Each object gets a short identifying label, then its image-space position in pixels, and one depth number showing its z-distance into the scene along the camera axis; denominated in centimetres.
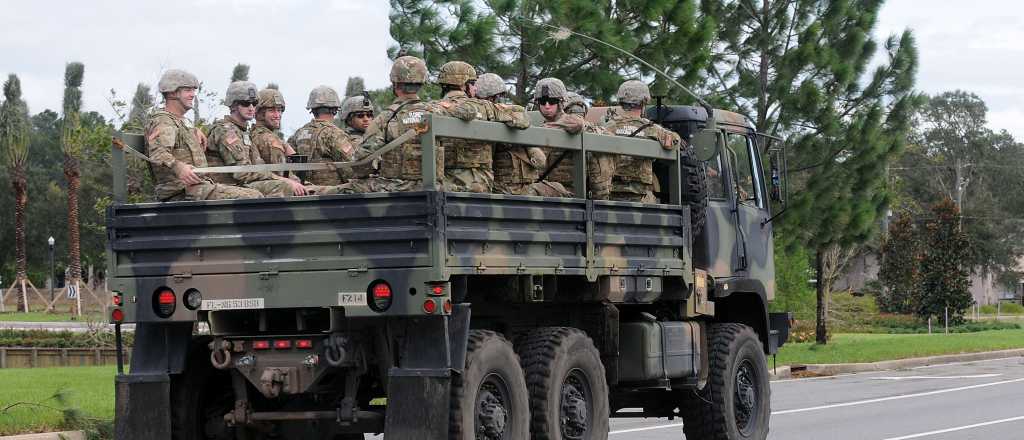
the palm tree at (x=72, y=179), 5397
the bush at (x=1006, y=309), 7744
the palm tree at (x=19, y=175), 6750
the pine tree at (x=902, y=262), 5606
